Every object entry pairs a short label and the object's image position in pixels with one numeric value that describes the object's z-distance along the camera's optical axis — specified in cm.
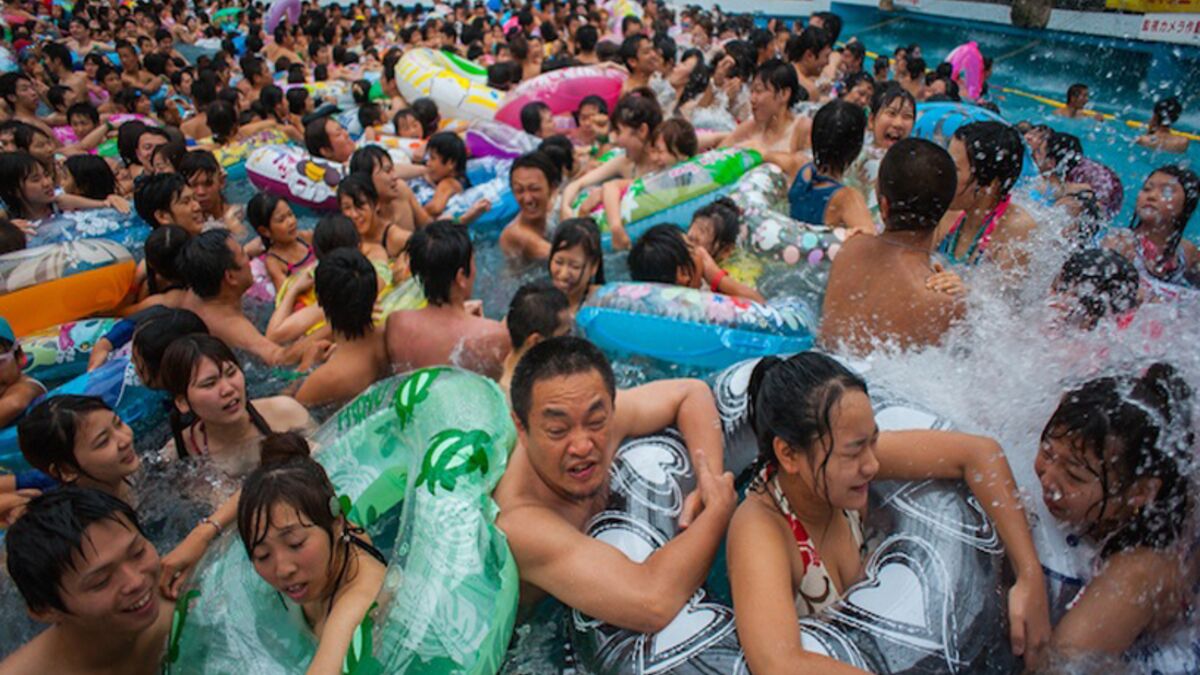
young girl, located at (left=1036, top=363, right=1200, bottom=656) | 205
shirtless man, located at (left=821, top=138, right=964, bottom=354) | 307
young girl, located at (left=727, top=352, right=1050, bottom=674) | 203
